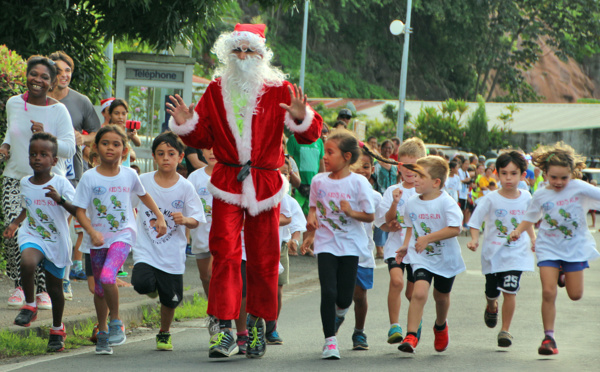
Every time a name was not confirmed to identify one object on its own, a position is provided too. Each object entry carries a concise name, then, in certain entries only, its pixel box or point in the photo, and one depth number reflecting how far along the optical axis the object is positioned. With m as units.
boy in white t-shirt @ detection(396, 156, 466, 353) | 12.80
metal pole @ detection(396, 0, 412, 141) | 57.53
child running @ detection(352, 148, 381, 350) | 13.02
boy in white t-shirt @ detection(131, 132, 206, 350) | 12.53
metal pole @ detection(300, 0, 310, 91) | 67.81
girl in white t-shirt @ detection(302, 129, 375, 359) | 12.65
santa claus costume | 11.85
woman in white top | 13.77
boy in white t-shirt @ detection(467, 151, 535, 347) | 13.63
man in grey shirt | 15.67
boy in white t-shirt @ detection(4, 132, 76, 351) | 12.36
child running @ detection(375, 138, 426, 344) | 13.48
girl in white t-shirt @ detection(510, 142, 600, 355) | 13.26
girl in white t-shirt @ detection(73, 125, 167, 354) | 12.09
